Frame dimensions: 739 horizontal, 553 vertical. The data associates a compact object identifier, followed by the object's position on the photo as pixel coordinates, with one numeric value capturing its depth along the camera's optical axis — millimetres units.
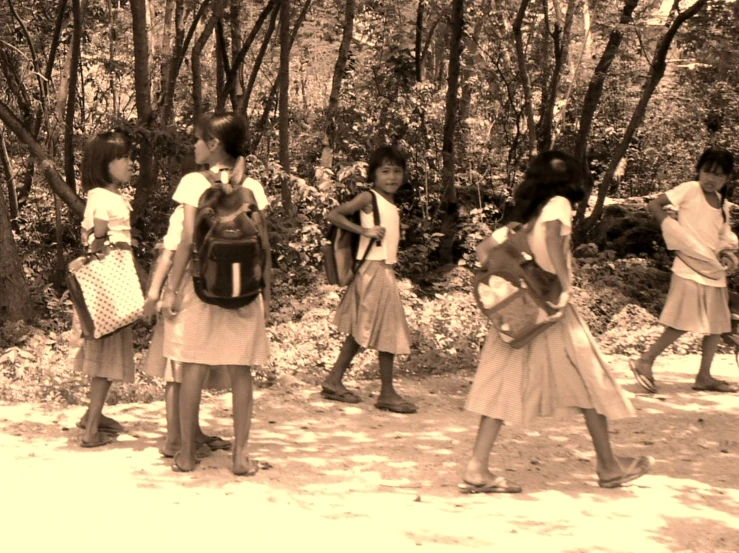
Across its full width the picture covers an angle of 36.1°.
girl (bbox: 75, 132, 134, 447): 6547
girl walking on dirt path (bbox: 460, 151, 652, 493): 5742
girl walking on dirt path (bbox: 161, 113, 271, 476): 5863
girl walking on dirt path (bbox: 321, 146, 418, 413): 7711
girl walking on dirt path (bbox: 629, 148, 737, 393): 8422
